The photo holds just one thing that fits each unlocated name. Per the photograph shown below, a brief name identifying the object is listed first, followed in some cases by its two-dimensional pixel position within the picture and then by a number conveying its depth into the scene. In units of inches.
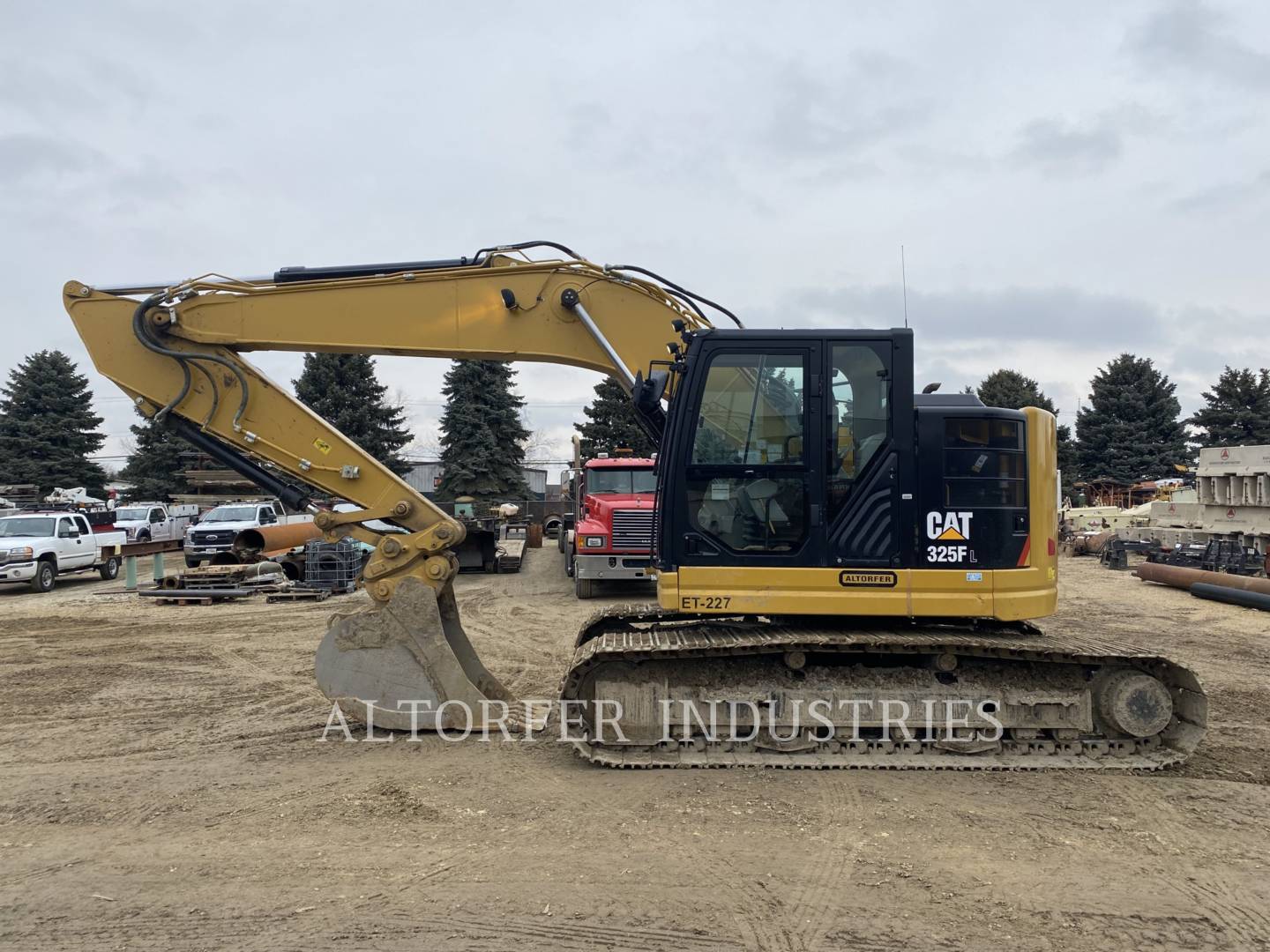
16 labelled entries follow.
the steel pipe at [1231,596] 565.0
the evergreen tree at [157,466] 1739.7
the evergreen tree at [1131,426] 1831.9
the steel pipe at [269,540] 790.5
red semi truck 618.5
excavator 235.9
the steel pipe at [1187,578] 597.9
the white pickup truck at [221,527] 853.8
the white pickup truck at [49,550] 735.7
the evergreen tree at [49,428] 1690.5
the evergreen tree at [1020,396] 1761.8
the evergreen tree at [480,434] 1588.3
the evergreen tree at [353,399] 1590.8
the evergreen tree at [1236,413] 1748.3
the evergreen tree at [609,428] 1731.1
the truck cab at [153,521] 1179.3
